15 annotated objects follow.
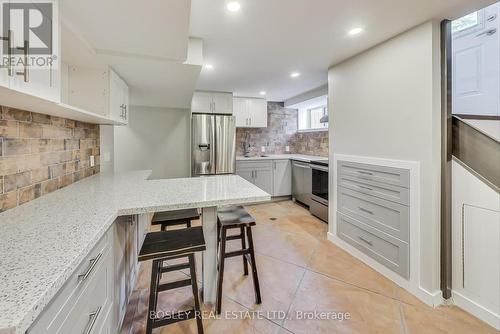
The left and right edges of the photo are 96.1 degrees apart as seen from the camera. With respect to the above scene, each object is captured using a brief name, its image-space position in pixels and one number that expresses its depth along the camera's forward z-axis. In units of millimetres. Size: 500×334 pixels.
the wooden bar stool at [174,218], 1914
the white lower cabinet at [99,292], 667
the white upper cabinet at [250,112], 4785
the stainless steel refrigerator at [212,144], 4031
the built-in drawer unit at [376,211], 1969
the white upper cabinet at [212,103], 4172
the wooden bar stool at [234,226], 1674
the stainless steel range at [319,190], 3554
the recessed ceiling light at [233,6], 1582
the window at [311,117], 5062
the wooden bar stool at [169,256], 1313
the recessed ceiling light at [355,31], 1926
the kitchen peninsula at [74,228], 562
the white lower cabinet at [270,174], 4586
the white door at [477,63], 2035
